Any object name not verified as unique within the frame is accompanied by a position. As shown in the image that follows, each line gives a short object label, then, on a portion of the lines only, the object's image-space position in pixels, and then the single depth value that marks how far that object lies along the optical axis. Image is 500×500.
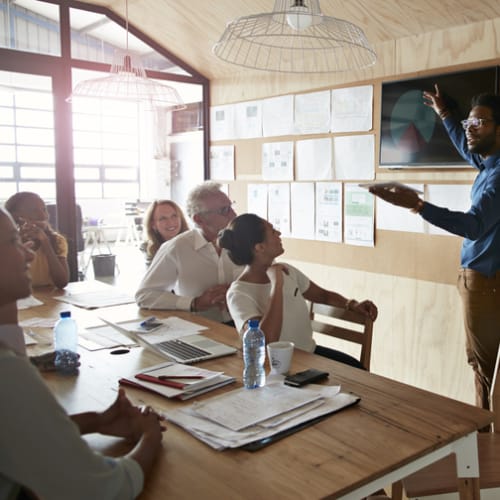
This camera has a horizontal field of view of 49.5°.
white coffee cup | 1.62
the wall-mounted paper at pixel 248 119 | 3.94
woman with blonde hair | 3.20
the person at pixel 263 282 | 2.04
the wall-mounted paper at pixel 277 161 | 3.73
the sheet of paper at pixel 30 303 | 2.61
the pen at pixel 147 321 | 2.19
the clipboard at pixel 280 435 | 1.18
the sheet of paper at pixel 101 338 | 1.99
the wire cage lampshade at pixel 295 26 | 1.56
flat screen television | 2.70
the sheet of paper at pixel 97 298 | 2.65
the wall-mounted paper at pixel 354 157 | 3.22
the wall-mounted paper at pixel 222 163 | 4.22
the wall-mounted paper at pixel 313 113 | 3.44
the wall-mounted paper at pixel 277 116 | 3.70
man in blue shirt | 2.28
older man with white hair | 2.63
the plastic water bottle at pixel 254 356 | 1.54
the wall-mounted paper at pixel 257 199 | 3.96
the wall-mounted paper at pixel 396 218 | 3.01
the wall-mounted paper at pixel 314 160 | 3.46
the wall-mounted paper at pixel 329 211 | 3.43
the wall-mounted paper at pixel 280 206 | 3.79
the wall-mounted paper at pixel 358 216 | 3.24
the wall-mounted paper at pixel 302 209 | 3.62
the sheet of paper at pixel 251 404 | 1.30
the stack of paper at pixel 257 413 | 1.22
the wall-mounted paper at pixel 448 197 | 2.79
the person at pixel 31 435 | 0.78
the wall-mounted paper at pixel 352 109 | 3.20
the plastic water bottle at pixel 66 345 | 1.71
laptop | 1.81
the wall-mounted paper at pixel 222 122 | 4.18
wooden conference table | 1.05
